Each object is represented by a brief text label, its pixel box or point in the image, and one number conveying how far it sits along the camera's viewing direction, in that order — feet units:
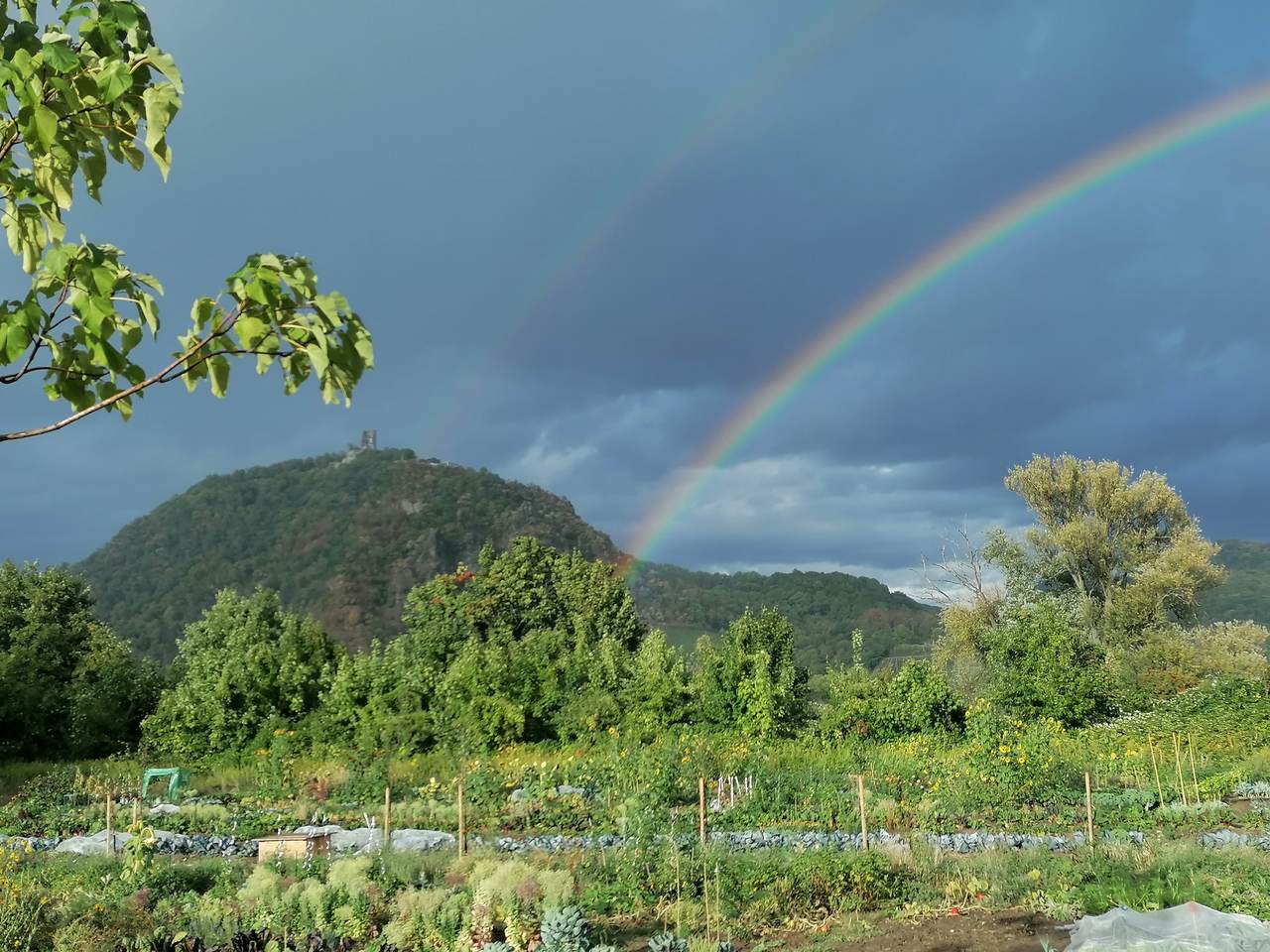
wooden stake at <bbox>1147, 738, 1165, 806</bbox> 42.46
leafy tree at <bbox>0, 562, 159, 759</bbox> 72.08
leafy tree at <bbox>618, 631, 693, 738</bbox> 62.34
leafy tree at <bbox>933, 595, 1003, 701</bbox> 99.60
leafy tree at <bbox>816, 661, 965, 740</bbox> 61.87
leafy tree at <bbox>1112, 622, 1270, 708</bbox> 86.12
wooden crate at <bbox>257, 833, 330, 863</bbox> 31.59
